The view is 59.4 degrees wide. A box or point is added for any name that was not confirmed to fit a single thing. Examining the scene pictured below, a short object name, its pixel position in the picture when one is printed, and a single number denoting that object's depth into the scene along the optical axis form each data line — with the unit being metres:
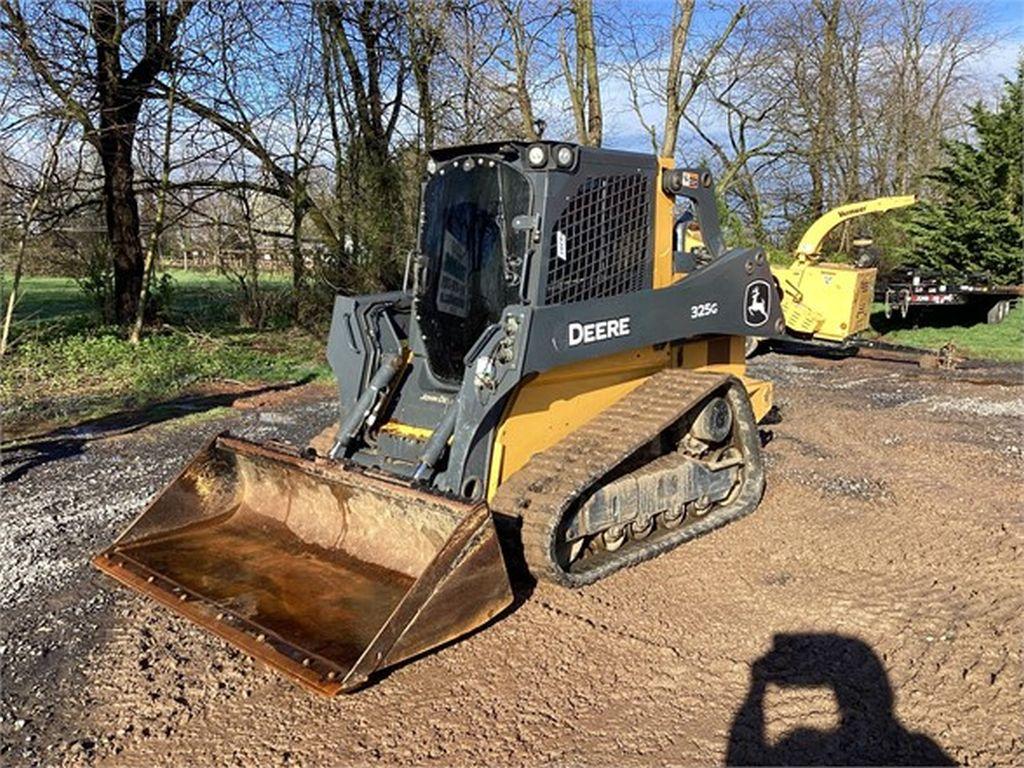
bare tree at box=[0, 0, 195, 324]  9.98
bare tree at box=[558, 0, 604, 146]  14.98
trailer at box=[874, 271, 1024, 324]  14.59
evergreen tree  16.84
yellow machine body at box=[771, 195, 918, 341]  11.23
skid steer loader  3.91
